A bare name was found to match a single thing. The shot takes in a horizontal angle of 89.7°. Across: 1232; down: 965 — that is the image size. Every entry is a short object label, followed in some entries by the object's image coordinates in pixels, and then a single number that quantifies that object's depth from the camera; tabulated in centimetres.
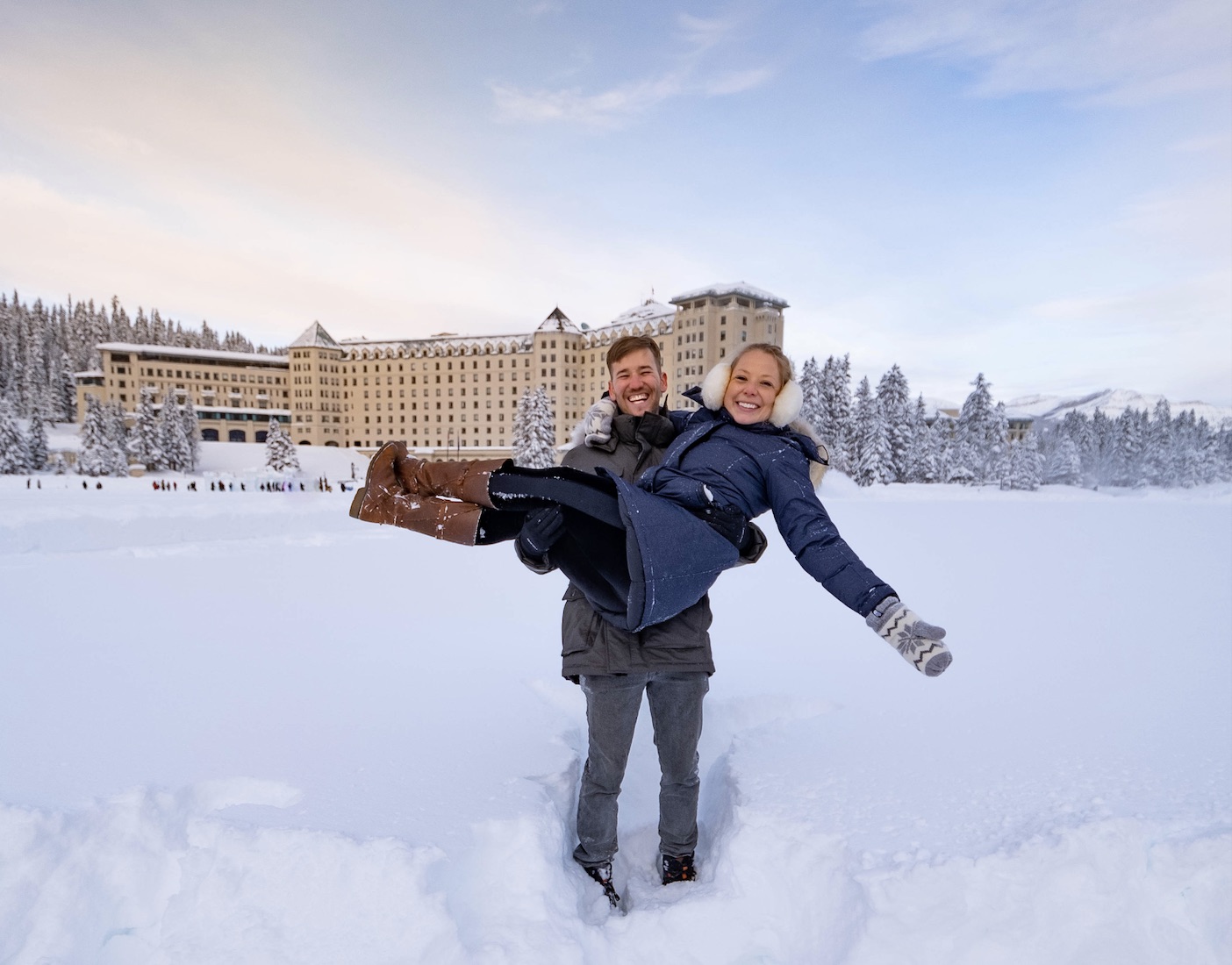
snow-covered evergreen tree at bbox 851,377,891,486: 4347
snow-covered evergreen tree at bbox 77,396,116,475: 5075
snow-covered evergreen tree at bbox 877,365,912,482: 4478
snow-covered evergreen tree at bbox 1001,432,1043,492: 4934
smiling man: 283
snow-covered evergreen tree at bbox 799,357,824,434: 4408
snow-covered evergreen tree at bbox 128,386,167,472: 5869
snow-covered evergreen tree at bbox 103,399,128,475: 5166
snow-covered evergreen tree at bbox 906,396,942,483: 4759
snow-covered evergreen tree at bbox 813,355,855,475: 4600
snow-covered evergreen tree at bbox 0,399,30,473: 4881
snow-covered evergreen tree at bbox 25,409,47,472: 5150
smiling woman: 246
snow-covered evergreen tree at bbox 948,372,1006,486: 5175
